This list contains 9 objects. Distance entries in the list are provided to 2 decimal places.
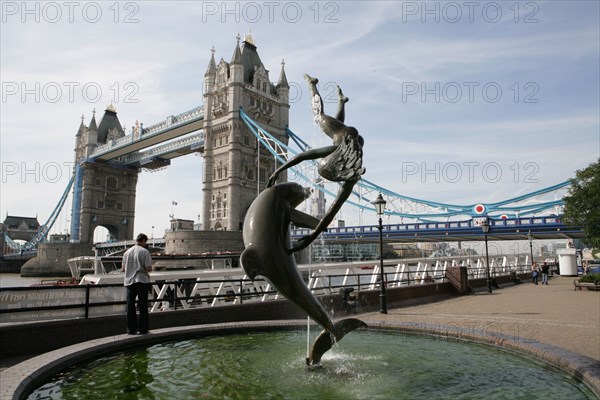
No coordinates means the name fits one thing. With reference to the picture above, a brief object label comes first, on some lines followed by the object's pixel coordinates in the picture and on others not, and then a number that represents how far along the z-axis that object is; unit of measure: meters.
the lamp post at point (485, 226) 19.99
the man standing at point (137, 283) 6.13
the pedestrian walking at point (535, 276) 22.48
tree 24.83
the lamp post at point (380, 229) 11.33
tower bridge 46.16
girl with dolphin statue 4.33
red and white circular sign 52.09
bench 17.23
